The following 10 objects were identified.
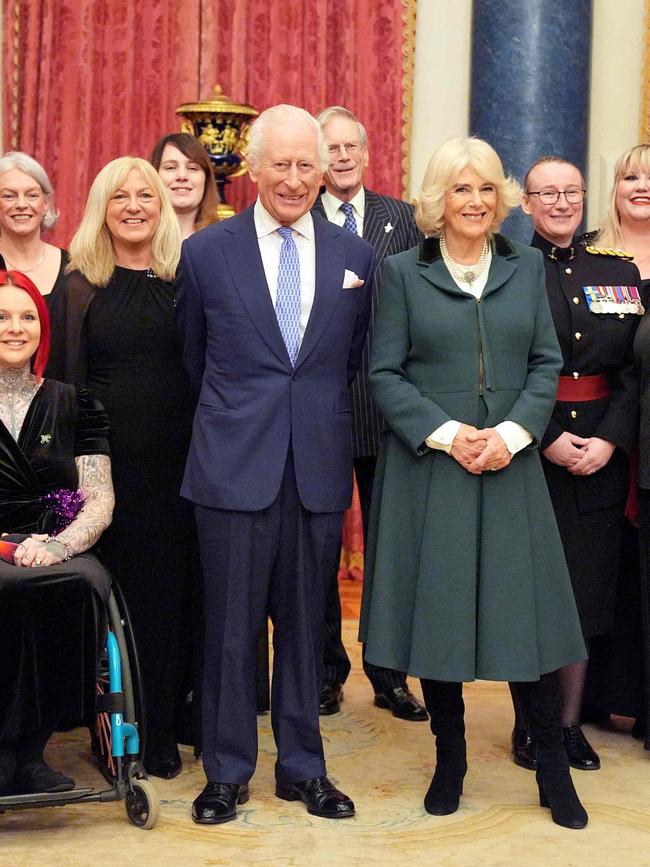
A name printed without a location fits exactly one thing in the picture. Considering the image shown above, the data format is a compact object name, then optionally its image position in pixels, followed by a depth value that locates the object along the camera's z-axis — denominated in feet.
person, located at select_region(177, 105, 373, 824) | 10.55
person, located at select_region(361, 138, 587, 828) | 10.49
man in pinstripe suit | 13.15
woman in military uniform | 11.95
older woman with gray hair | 12.66
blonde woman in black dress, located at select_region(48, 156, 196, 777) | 11.62
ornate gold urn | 19.10
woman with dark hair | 13.10
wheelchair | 10.25
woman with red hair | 10.21
